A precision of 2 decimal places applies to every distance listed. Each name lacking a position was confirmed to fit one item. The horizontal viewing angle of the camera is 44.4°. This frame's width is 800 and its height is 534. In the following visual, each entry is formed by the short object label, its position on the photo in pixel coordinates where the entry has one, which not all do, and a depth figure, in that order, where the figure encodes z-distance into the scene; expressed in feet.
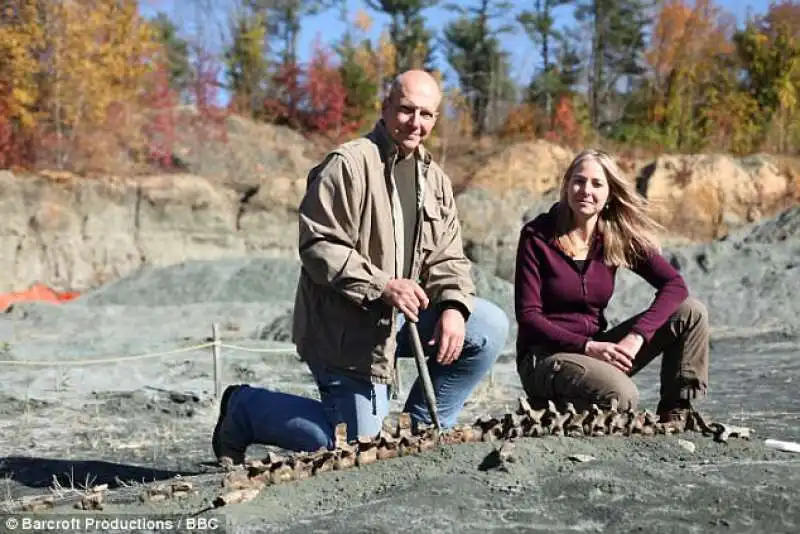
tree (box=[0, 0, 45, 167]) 79.15
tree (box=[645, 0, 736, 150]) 119.44
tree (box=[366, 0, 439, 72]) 134.10
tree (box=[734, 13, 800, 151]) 116.28
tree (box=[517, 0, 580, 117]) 133.69
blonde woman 14.98
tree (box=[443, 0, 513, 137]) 138.92
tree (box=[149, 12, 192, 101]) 130.00
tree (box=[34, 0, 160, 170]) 82.48
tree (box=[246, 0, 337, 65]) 139.44
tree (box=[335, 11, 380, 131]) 120.57
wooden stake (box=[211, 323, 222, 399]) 29.92
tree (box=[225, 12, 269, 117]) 127.54
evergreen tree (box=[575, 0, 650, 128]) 140.56
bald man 13.78
